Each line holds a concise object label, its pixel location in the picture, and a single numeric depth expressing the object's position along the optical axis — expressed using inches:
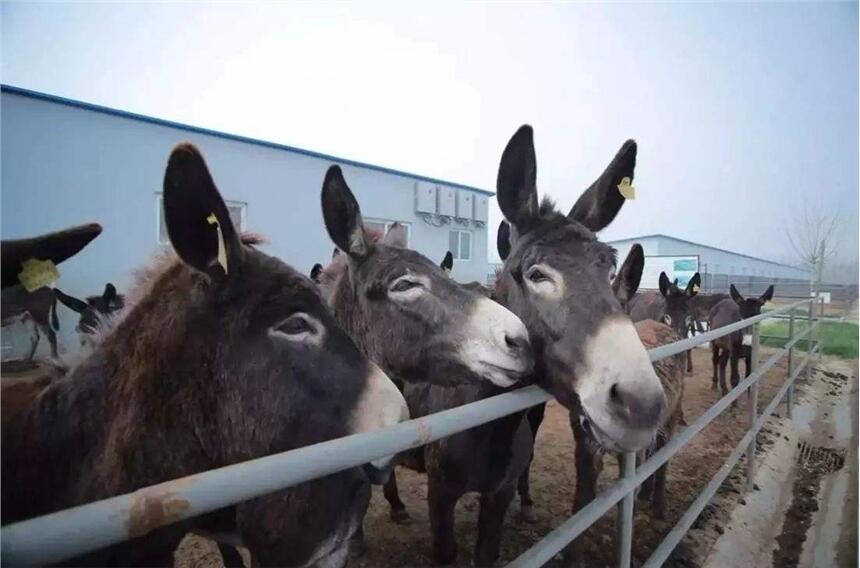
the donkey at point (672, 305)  191.8
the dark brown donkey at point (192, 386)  45.9
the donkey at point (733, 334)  214.5
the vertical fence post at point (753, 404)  146.7
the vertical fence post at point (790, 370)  207.5
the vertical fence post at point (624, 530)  73.5
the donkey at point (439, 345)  68.1
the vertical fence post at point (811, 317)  227.3
